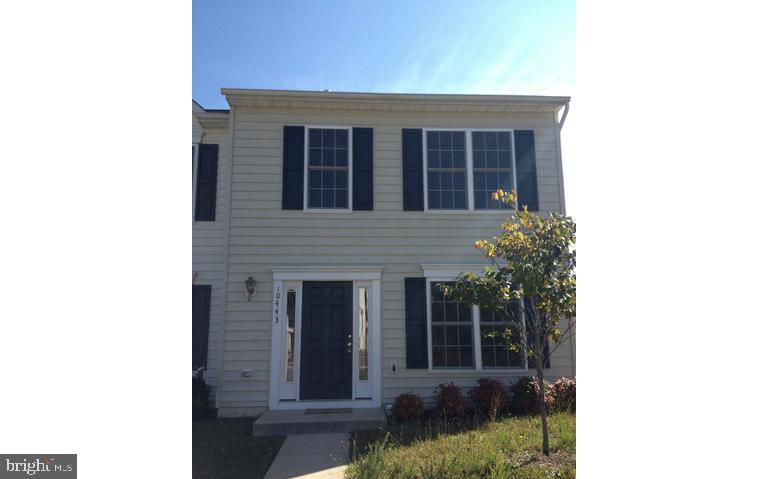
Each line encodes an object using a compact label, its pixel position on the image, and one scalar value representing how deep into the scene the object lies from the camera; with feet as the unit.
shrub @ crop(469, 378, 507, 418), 23.86
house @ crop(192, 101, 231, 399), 27.20
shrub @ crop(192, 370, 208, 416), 25.17
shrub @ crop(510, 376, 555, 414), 24.03
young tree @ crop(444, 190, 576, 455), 15.69
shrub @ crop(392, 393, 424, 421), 23.52
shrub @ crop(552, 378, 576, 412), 23.88
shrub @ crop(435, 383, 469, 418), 23.77
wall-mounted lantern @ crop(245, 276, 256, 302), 25.63
